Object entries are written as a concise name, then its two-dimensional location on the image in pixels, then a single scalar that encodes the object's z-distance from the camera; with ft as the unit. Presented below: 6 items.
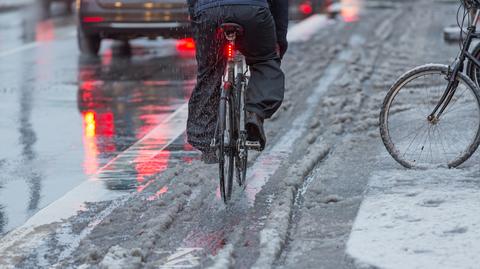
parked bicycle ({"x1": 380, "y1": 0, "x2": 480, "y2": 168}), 47.29
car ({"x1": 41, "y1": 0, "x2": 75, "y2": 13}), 177.88
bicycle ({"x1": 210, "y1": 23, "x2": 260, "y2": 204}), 42.22
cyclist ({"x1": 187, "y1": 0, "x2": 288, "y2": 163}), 42.68
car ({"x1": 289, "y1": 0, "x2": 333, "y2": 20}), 154.81
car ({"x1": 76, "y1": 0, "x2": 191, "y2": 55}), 100.12
